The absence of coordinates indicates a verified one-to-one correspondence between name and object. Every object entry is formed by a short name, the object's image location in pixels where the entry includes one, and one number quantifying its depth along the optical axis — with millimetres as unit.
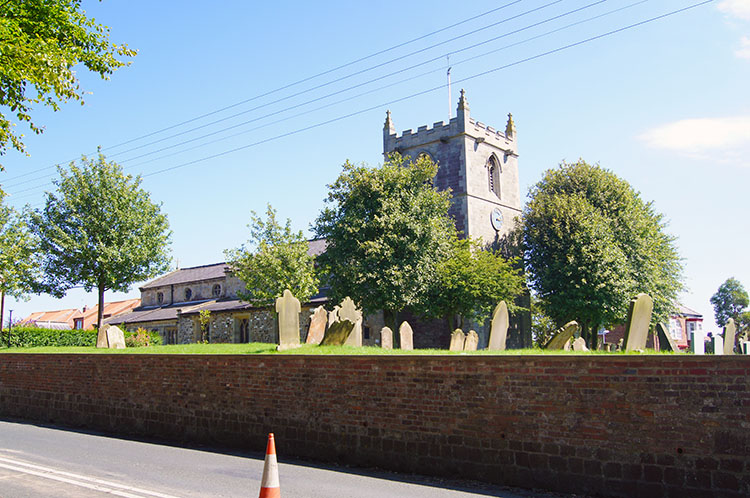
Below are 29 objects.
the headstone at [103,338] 24609
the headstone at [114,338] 24531
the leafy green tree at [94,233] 33188
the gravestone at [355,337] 16391
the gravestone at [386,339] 20222
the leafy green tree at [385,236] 31812
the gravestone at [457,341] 17625
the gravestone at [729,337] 18244
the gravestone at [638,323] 11844
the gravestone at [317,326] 16594
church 39094
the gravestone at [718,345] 17378
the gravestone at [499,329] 14828
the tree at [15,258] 30625
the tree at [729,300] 89375
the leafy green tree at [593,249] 34406
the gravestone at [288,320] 13742
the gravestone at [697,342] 16234
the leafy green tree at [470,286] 32812
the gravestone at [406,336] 18938
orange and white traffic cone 5664
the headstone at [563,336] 14367
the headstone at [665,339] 15348
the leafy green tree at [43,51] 10336
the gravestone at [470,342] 19031
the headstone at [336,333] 15094
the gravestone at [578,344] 17547
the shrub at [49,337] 34219
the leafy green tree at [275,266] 32281
